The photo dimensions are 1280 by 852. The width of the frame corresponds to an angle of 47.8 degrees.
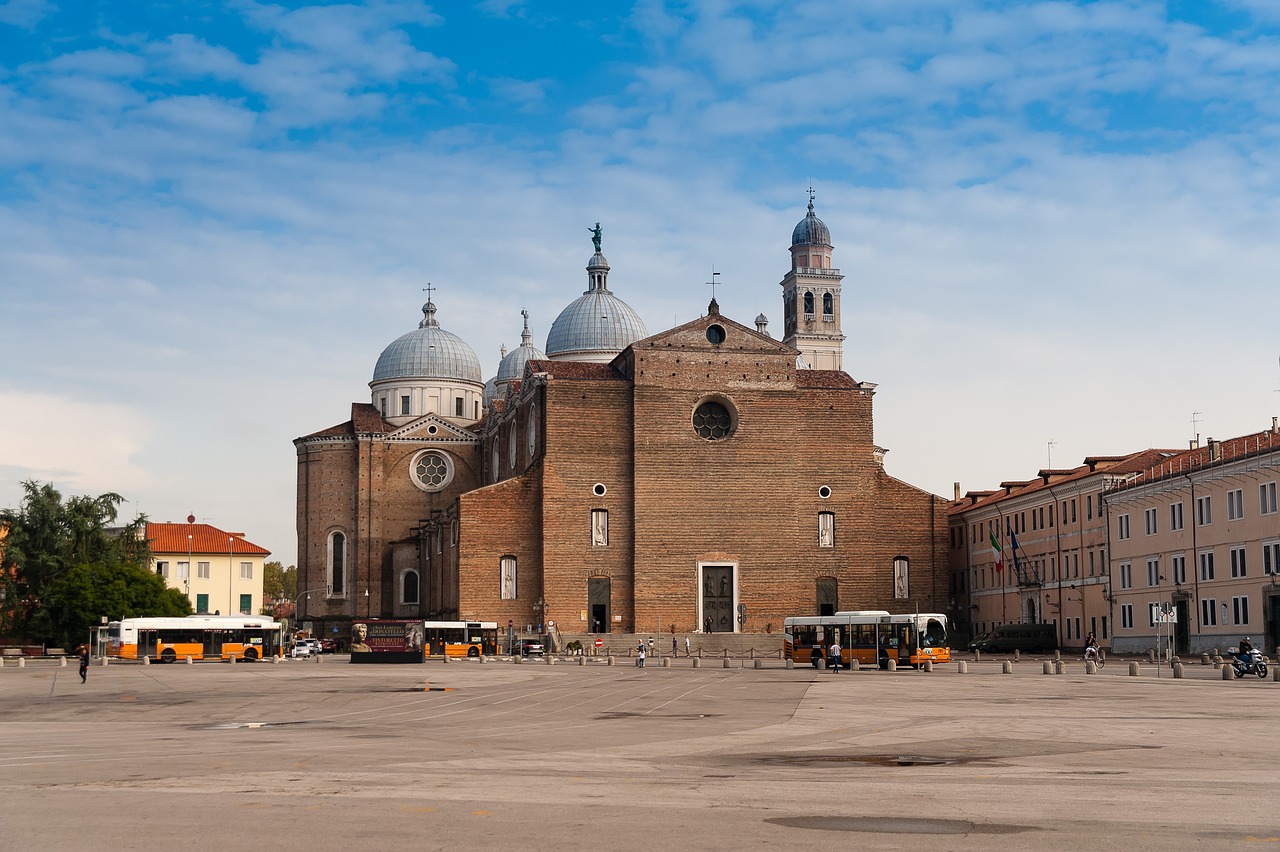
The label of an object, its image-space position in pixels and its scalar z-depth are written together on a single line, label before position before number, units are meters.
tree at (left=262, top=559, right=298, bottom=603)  170.50
